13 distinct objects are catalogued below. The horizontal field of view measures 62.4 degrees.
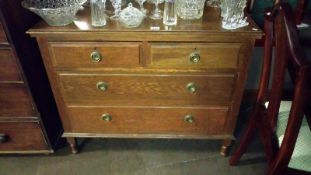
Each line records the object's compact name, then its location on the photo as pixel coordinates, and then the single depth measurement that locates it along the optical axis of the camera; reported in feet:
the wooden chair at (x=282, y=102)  2.62
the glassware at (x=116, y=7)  4.21
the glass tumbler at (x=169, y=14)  3.94
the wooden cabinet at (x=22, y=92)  3.89
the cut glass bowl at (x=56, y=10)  3.76
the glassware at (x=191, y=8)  4.12
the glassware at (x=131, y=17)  3.79
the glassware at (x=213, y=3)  4.62
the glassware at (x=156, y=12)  4.21
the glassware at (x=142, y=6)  4.29
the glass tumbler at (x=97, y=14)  3.91
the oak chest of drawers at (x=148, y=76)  3.83
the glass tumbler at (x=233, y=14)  3.88
